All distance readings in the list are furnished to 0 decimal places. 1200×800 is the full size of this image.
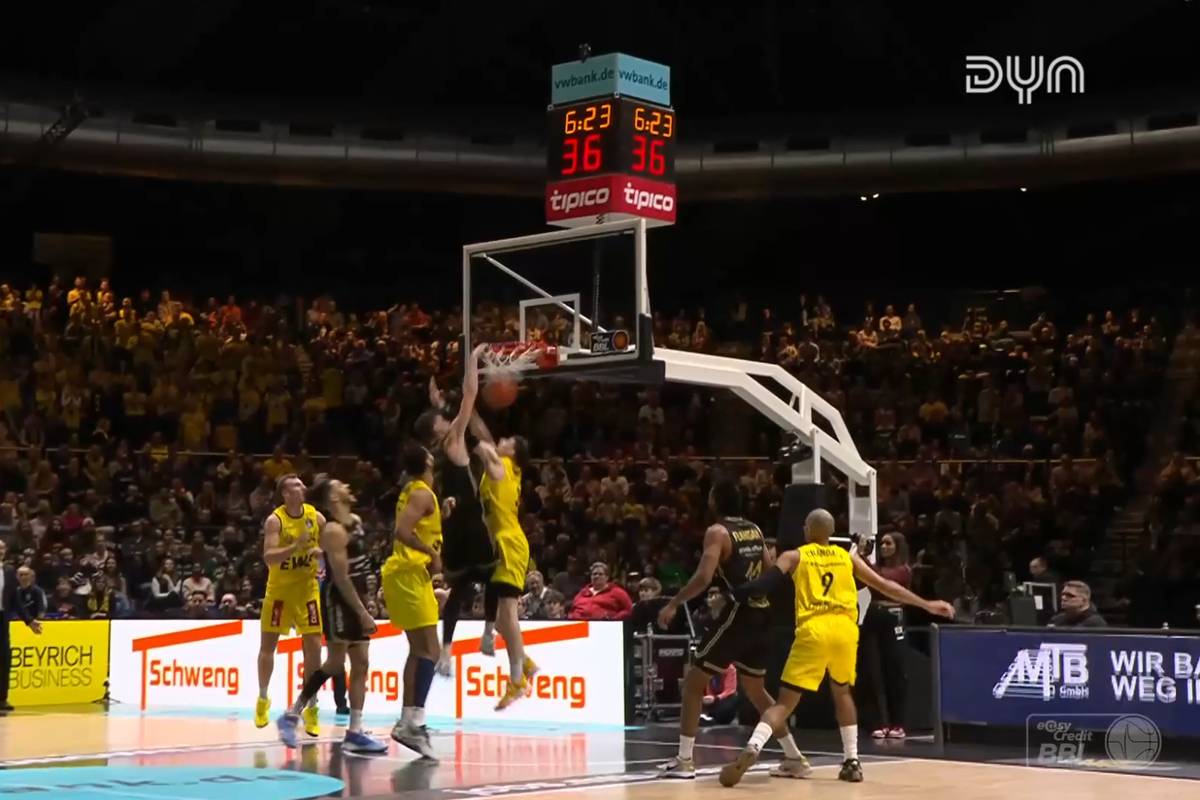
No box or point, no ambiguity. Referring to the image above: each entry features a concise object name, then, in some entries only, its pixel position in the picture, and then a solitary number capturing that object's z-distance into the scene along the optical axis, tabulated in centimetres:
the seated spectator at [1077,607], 1485
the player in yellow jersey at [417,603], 1260
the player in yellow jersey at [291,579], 1425
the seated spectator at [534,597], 1911
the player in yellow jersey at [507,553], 1149
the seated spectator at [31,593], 1936
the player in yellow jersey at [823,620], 1172
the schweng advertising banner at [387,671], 1677
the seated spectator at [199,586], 2123
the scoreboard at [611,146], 1523
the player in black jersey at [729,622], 1185
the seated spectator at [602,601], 1839
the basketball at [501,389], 1525
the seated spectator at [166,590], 2134
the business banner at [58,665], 1992
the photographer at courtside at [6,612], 1869
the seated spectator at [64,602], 2088
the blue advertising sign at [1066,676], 1336
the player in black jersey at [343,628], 1328
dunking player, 1120
